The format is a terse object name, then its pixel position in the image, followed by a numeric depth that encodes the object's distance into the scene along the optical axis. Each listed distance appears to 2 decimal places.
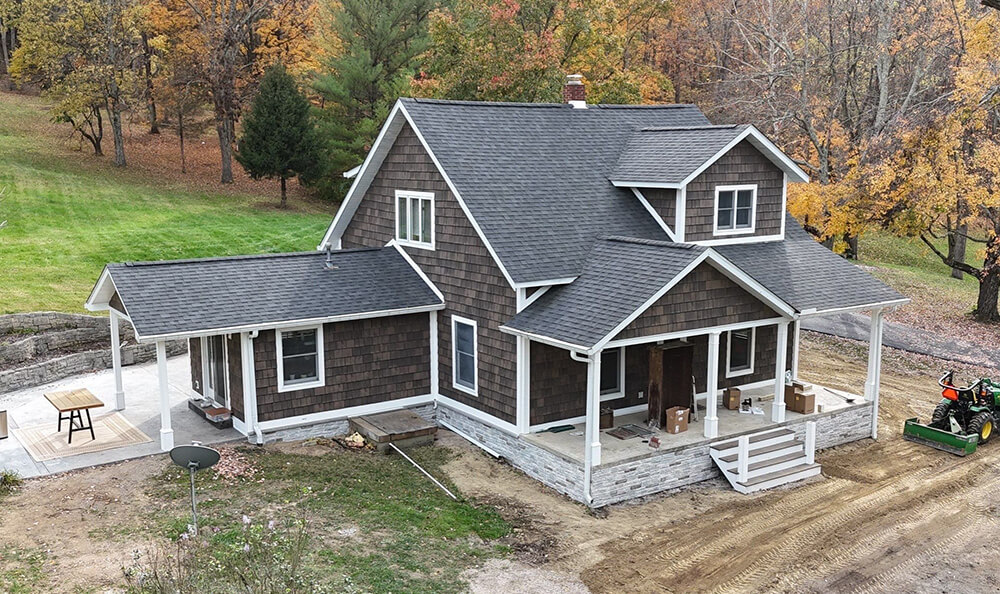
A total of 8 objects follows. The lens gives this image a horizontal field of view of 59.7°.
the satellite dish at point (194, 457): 10.56
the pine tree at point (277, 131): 37.69
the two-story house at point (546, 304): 14.88
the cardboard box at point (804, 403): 16.97
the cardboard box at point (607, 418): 15.83
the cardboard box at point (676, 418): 15.58
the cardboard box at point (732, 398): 17.22
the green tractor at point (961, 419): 16.73
